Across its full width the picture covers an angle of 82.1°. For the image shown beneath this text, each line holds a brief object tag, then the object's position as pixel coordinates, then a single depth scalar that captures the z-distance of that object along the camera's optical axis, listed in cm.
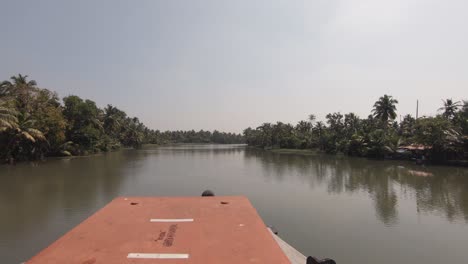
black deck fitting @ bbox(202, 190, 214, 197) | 747
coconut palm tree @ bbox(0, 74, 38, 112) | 2586
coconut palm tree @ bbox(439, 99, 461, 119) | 3559
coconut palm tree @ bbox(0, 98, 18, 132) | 1991
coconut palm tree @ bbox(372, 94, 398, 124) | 3947
